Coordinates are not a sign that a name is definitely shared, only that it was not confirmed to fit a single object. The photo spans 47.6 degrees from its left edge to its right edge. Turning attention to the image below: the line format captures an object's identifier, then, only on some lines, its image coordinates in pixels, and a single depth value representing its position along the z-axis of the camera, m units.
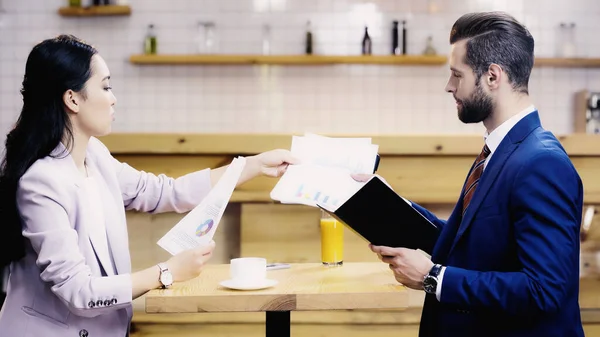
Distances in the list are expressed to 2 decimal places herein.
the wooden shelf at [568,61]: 4.85
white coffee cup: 1.64
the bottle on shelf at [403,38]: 4.90
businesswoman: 1.60
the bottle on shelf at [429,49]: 4.85
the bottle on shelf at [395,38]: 4.89
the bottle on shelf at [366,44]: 4.89
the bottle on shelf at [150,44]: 4.90
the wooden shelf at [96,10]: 4.88
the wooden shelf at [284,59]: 4.79
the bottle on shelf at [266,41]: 4.96
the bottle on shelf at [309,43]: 4.88
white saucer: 1.61
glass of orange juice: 2.00
